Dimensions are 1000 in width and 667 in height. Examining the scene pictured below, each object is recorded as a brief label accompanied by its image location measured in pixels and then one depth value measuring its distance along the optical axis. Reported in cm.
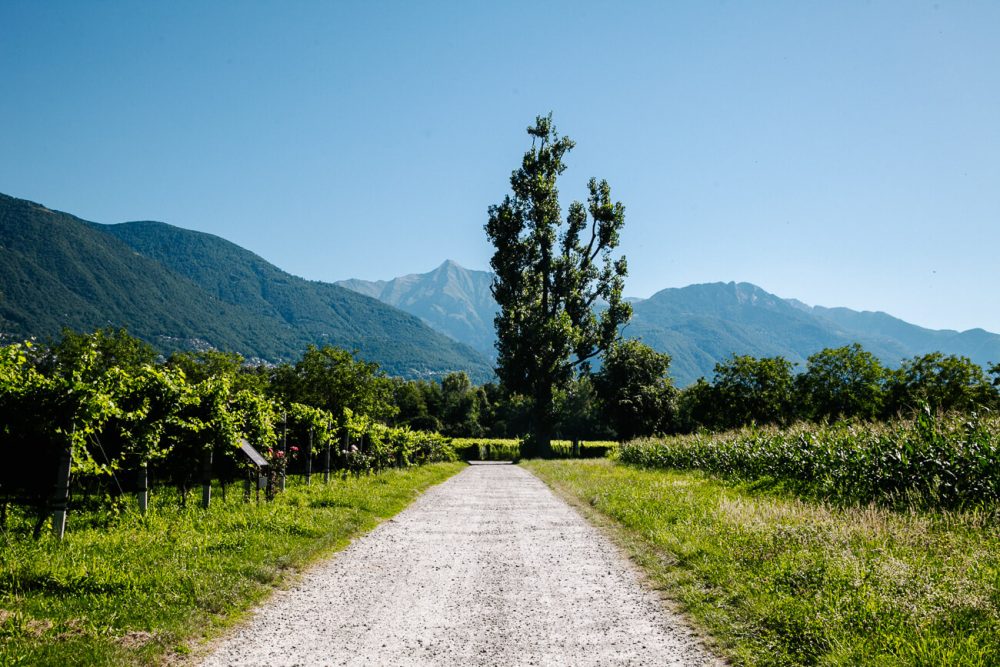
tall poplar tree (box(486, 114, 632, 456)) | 5147
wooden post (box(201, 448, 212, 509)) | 1326
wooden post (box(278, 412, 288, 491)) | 1741
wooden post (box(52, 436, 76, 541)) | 867
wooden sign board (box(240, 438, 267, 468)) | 1486
